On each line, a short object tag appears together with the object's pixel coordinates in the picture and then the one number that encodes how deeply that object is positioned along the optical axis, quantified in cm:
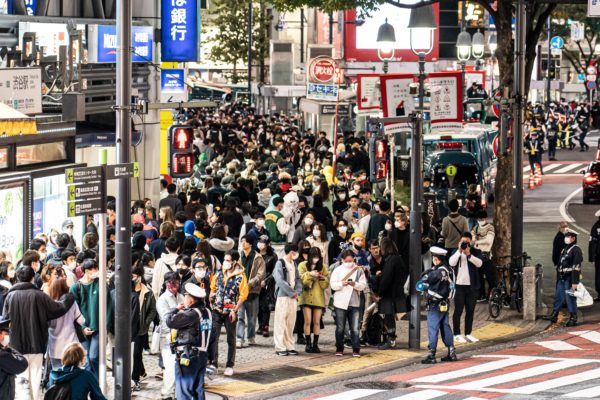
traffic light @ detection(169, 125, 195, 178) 2348
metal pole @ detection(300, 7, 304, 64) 7500
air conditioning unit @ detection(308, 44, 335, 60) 6838
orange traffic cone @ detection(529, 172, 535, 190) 4984
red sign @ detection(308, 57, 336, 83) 3462
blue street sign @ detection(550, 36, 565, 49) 7712
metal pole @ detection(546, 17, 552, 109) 7512
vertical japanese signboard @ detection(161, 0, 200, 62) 3319
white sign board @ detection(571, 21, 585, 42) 8700
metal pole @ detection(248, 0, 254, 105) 7418
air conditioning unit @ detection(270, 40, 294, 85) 7669
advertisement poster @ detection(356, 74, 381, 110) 3212
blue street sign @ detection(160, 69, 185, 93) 3512
